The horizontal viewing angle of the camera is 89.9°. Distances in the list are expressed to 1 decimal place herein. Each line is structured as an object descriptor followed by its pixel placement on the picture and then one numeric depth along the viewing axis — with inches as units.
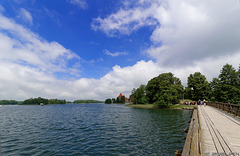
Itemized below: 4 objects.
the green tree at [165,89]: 2310.3
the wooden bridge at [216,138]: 239.8
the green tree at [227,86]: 1632.6
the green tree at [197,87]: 2448.8
